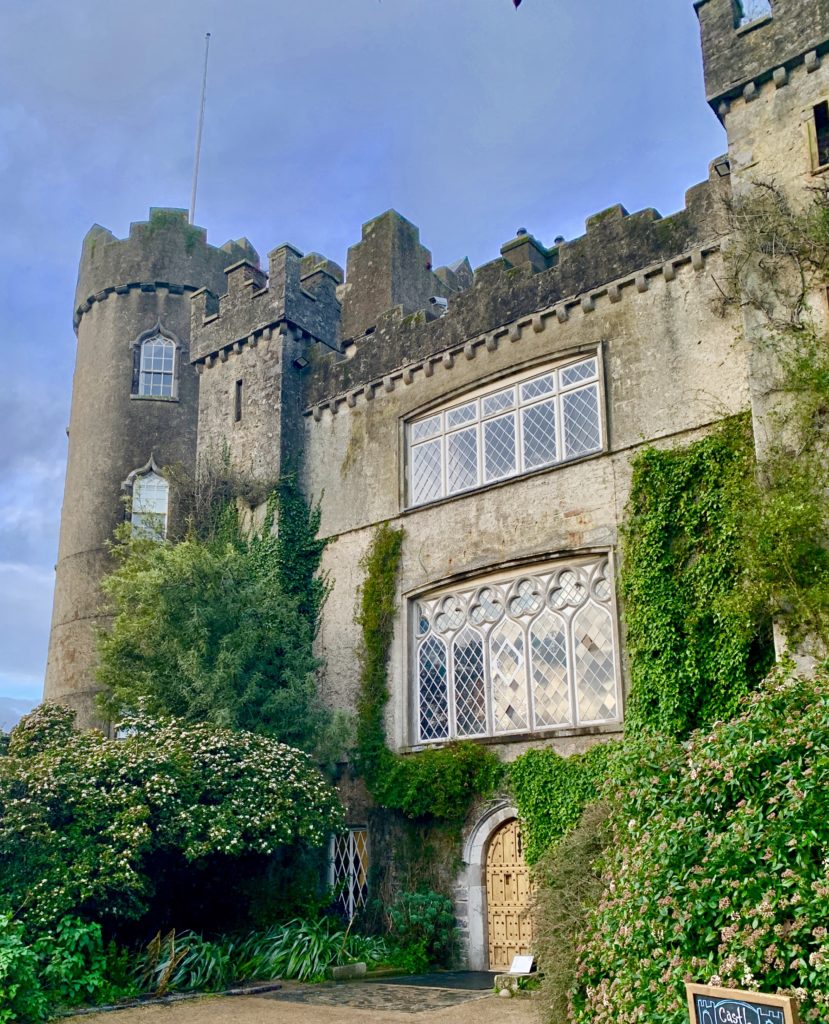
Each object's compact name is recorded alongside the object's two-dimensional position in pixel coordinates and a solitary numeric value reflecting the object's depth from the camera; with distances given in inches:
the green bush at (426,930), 533.6
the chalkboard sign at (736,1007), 203.6
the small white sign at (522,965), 462.9
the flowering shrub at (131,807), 435.5
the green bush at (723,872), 240.8
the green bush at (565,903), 343.0
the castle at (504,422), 518.6
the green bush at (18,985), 366.6
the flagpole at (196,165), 994.7
